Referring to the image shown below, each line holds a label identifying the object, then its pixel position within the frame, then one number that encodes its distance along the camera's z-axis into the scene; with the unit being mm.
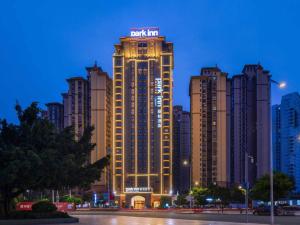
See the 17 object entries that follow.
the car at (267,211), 61644
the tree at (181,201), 129650
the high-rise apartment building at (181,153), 172625
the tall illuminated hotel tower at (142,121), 152375
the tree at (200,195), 116375
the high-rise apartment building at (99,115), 156750
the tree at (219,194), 126050
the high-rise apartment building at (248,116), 147250
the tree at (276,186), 71312
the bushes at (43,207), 43156
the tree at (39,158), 37000
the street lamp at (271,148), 33375
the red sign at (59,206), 54934
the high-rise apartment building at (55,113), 178500
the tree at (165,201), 137375
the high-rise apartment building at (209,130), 150375
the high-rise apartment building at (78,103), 162000
